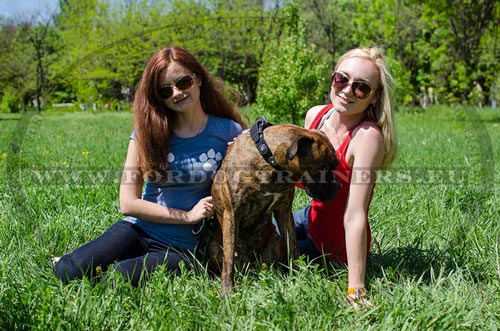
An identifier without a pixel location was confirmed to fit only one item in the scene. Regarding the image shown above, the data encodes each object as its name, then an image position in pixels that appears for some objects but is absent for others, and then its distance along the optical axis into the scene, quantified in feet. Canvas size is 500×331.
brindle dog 8.98
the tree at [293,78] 35.22
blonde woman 9.40
